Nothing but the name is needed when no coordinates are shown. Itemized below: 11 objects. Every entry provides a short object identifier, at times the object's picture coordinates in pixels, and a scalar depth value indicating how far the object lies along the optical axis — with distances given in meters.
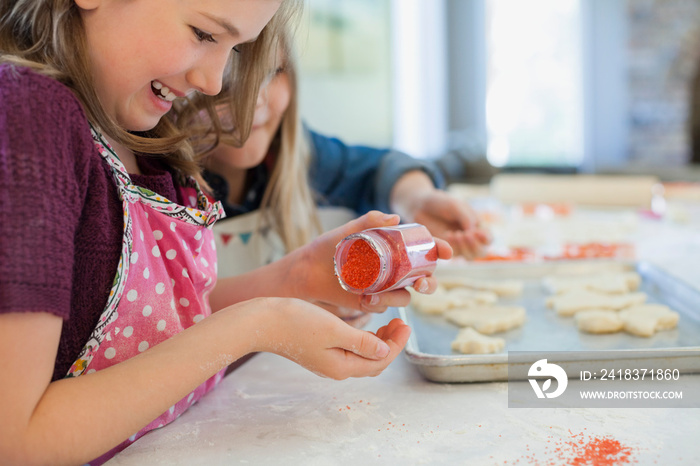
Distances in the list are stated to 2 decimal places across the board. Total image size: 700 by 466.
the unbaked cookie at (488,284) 1.20
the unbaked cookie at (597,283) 1.17
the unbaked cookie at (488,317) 0.98
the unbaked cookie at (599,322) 0.95
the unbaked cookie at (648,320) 0.93
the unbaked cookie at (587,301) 1.04
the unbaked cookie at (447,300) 1.09
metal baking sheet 0.78
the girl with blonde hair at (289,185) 1.17
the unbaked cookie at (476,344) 0.87
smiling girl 0.52
